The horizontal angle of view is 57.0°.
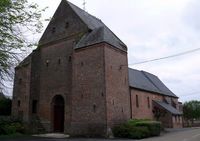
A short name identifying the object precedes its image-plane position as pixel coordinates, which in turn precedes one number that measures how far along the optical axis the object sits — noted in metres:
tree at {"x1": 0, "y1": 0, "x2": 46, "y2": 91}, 7.59
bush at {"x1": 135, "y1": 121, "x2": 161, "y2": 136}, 18.19
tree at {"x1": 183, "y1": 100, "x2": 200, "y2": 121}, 48.32
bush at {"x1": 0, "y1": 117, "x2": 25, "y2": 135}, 18.48
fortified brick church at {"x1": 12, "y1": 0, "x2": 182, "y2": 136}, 18.30
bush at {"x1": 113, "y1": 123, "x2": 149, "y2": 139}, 16.71
